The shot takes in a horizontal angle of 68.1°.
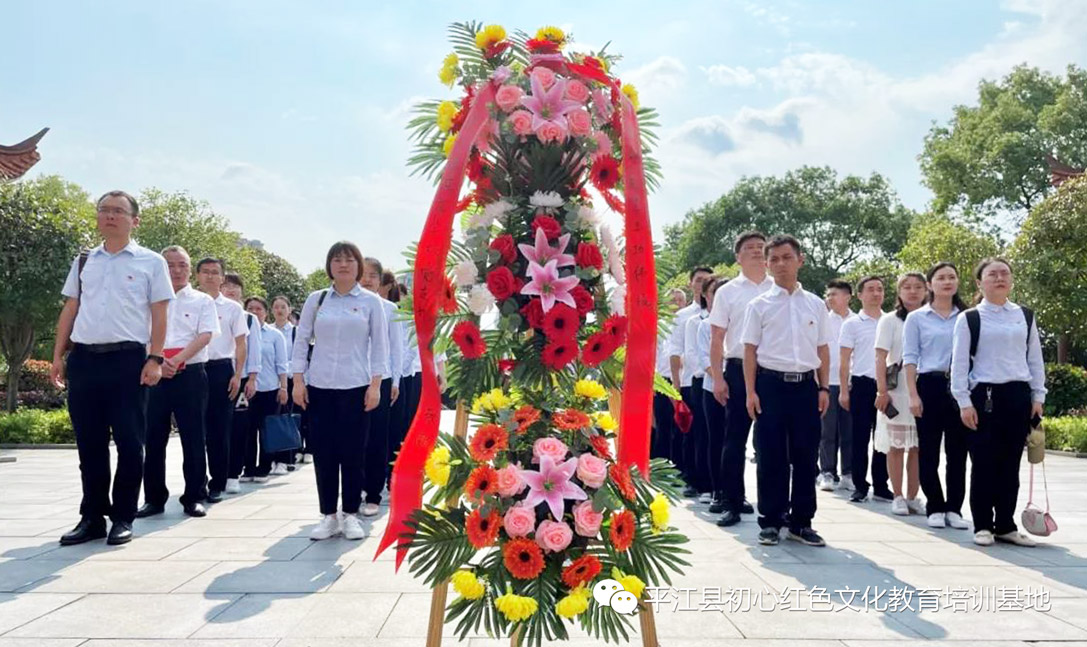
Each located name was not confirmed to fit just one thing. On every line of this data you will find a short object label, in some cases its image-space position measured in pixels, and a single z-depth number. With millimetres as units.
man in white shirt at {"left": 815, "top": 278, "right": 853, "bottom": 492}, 8266
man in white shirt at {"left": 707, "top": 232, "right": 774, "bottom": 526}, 6125
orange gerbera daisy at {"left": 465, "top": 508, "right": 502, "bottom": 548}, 2645
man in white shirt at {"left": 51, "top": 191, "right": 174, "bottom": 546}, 5312
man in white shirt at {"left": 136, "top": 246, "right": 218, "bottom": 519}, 6348
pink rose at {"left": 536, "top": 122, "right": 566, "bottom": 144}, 2855
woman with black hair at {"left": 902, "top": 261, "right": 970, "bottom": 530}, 6133
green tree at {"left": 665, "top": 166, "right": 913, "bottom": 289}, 45156
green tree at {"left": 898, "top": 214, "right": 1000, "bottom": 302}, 24609
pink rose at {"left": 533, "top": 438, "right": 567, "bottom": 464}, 2726
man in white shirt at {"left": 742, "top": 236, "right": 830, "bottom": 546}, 5457
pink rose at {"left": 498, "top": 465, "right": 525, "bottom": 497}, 2664
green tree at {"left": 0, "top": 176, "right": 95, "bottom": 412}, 13367
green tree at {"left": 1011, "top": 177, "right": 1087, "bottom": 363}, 16344
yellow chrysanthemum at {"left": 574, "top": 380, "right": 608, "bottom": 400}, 2943
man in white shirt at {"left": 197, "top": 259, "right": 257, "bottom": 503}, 7160
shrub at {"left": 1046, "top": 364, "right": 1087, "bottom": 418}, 17031
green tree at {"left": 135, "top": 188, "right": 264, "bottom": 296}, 31375
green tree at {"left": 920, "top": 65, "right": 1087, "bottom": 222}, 33188
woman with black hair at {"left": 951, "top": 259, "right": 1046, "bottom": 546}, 5527
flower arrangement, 2656
